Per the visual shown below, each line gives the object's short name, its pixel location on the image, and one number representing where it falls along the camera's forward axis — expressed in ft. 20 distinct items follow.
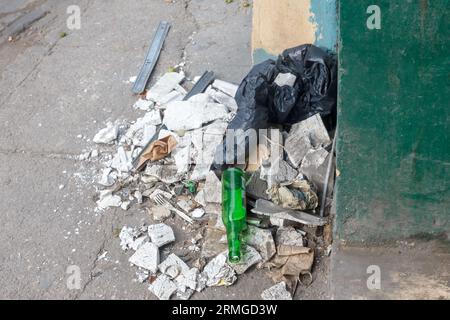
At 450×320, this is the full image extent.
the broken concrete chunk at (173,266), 9.68
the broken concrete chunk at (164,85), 13.70
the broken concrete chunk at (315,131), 10.82
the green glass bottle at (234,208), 9.67
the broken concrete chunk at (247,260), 9.55
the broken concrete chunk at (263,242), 9.73
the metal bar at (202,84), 13.62
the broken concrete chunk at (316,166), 10.37
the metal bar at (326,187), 10.21
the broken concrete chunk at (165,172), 11.32
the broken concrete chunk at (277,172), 10.40
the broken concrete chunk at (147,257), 9.79
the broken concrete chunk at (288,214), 9.90
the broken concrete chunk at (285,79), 11.53
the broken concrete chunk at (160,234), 10.23
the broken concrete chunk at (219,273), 9.45
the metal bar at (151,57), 14.34
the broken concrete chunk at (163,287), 9.36
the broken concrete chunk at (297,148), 10.68
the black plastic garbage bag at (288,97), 11.16
